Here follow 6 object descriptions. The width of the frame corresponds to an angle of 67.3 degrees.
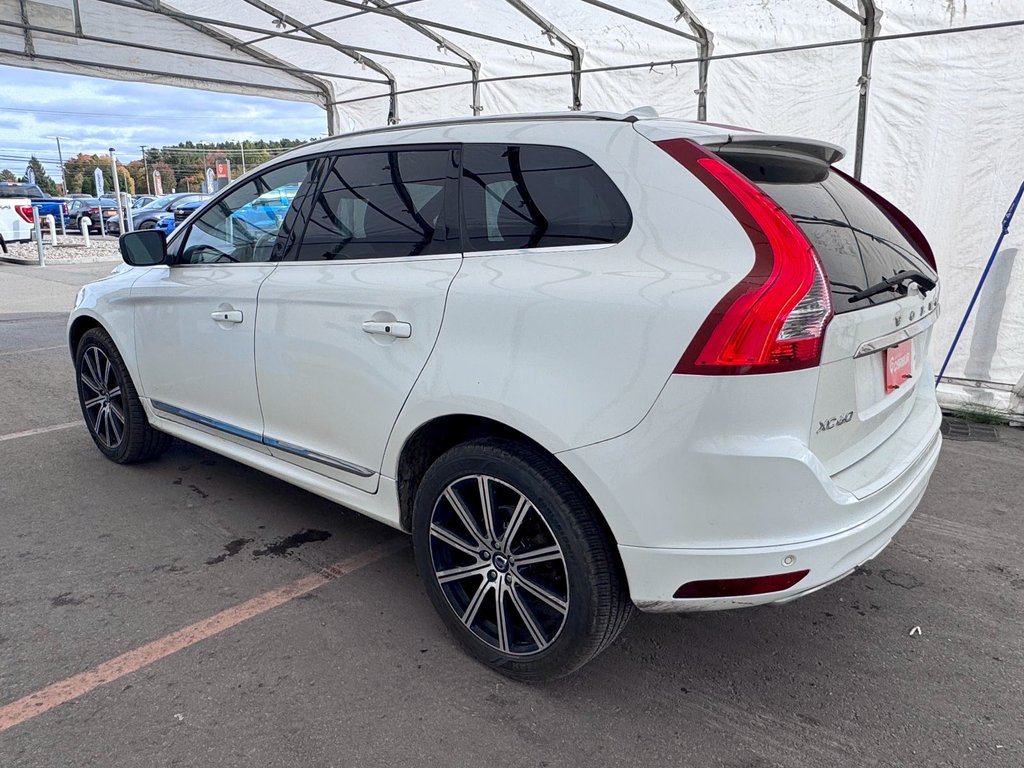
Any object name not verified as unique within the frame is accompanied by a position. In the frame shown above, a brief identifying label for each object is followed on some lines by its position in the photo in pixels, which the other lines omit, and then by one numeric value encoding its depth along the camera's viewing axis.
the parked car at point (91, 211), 31.66
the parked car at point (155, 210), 26.41
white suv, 1.98
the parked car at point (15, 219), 18.78
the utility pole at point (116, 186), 21.42
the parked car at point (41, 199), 29.28
